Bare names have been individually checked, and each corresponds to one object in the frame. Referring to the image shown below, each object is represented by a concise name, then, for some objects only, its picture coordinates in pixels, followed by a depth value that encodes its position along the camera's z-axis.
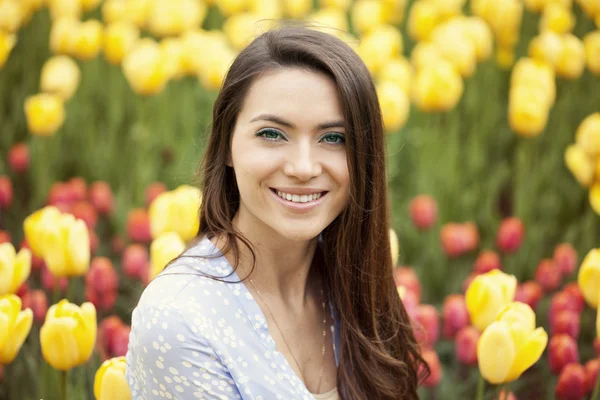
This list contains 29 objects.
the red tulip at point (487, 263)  5.72
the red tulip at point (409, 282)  5.41
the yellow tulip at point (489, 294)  4.35
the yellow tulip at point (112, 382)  3.86
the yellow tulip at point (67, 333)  4.01
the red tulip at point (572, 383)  4.60
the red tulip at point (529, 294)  5.38
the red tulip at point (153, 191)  6.38
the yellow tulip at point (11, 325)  3.99
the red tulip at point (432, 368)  4.85
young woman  3.65
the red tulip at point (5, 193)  6.34
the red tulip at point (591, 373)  4.70
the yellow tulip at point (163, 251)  4.58
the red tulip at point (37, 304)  5.06
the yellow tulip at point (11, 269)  4.28
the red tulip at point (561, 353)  4.84
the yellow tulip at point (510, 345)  3.93
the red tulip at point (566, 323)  5.00
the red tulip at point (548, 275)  5.87
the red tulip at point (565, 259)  5.92
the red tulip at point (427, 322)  5.07
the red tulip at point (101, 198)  6.49
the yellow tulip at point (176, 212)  5.20
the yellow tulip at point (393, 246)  4.84
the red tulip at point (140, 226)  6.03
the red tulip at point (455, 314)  5.26
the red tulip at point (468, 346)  4.98
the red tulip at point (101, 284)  5.17
